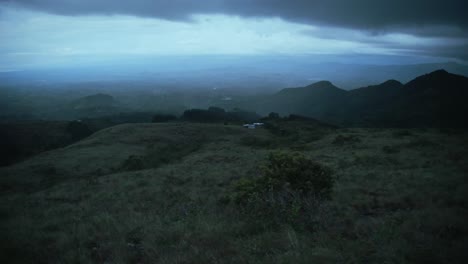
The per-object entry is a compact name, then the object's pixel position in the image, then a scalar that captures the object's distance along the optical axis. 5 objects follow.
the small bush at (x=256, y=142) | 40.57
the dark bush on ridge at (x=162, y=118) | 71.06
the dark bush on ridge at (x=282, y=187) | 7.20
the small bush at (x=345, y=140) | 32.31
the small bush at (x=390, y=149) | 23.15
